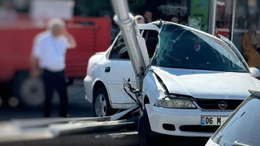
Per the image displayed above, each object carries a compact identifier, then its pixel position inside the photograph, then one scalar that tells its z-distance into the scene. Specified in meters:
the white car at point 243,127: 6.56
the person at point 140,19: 14.48
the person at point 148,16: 18.30
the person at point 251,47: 20.35
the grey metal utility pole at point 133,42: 10.26
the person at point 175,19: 20.50
